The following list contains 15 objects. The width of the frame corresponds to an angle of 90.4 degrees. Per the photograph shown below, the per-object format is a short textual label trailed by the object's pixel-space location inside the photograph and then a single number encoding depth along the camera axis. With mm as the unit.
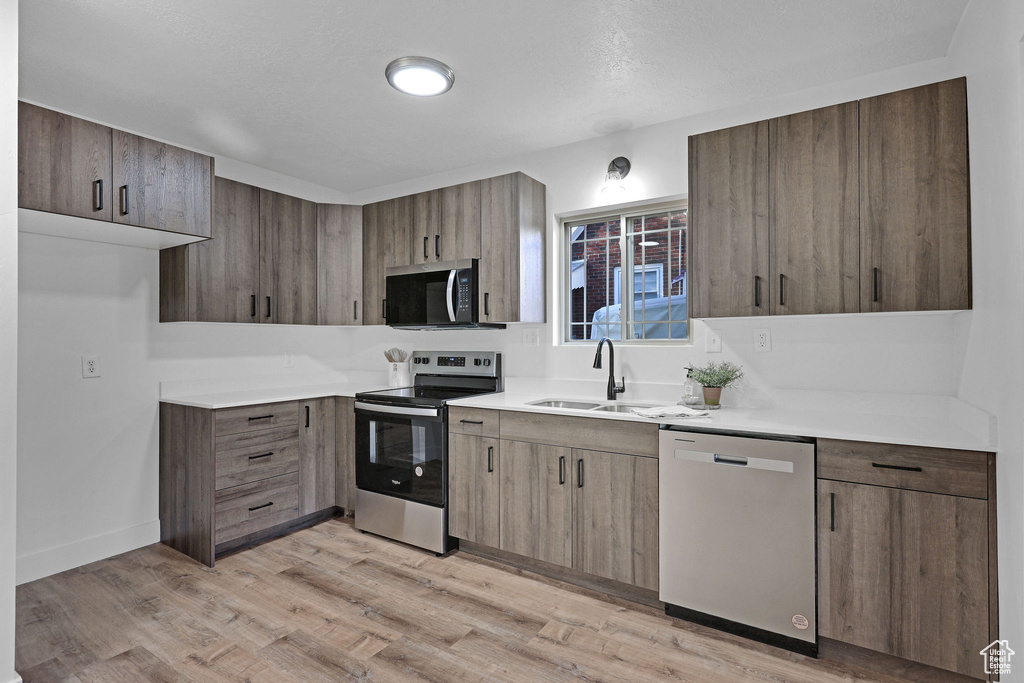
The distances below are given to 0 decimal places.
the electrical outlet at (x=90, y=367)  2885
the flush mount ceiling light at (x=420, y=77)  2242
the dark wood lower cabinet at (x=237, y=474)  2863
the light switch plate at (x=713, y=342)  2746
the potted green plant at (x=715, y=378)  2566
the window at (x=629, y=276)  3000
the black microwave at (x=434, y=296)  3229
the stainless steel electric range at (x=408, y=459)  2953
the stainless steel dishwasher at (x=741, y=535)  1967
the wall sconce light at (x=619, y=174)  3011
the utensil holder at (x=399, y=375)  3779
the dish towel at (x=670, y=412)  2326
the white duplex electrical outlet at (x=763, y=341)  2611
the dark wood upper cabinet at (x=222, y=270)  3053
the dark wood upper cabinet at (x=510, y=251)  3076
